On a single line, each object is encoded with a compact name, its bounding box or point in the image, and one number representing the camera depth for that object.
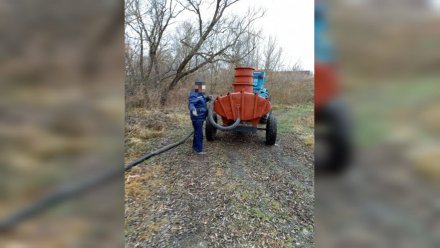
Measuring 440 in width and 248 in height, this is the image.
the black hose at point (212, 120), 4.65
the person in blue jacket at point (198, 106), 4.61
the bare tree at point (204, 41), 11.20
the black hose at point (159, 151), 3.54
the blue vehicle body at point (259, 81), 7.00
